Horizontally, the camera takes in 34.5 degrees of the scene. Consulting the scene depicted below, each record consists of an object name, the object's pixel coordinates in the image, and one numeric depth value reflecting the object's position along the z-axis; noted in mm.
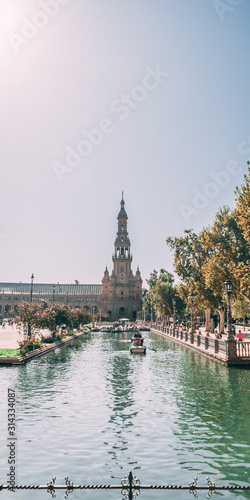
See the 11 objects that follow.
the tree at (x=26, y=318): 35688
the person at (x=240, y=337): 36834
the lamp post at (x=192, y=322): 45866
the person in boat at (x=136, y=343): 37306
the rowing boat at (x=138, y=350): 36250
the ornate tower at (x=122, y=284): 164500
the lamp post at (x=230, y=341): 27094
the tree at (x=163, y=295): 83875
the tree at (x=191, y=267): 52756
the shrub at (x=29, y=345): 30875
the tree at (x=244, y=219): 30234
